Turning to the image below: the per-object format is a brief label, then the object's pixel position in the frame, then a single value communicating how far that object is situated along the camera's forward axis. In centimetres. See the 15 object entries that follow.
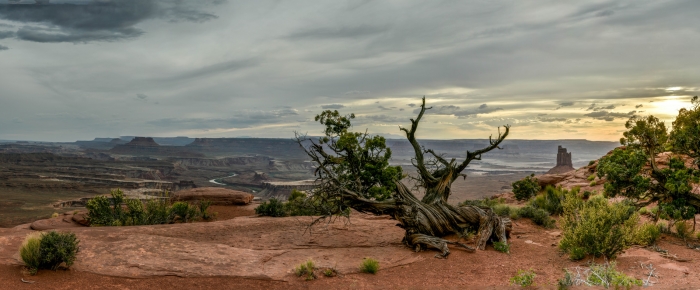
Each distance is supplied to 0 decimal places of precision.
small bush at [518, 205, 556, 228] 1686
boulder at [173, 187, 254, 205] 2894
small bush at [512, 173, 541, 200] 2855
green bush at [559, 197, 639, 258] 1030
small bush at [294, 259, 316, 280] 963
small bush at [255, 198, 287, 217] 2197
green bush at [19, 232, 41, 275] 855
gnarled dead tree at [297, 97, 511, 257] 1250
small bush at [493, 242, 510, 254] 1212
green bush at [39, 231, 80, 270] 866
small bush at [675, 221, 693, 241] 1314
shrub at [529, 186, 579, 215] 1967
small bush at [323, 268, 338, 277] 975
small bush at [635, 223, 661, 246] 1105
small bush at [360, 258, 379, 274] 1004
